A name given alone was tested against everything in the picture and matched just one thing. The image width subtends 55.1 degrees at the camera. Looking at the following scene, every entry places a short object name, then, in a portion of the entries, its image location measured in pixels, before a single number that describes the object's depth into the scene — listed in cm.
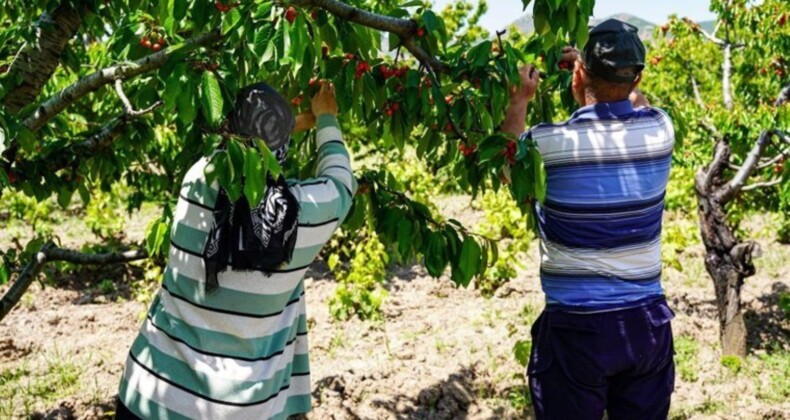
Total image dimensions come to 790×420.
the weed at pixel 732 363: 459
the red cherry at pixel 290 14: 162
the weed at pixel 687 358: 449
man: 203
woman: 178
